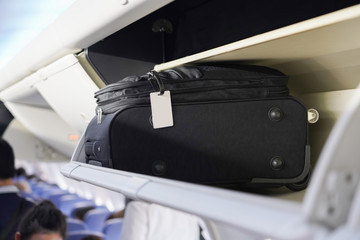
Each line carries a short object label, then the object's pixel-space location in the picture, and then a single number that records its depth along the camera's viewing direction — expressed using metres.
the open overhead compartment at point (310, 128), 0.47
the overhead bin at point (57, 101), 1.88
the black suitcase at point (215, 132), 1.04
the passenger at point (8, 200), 3.81
